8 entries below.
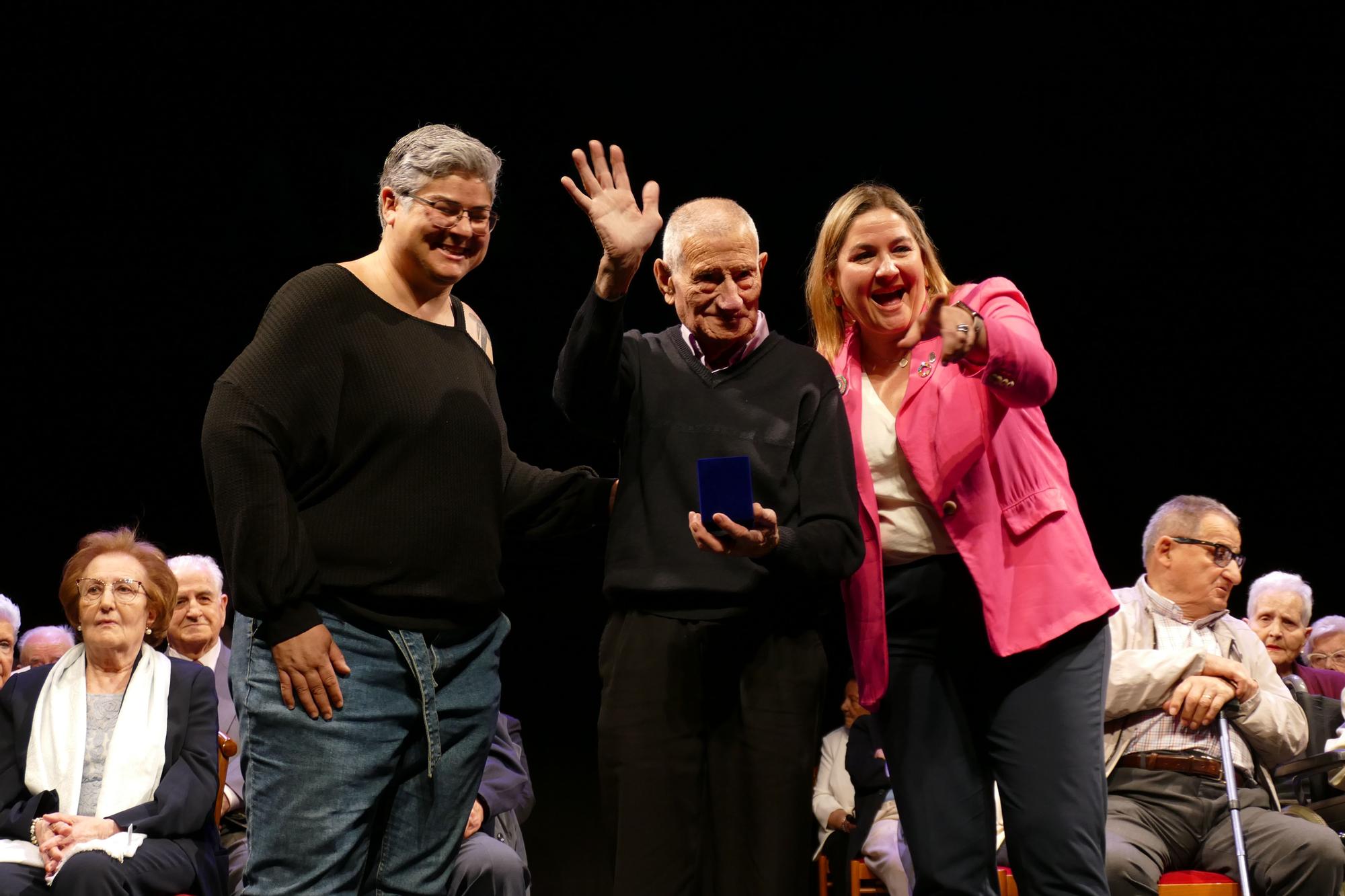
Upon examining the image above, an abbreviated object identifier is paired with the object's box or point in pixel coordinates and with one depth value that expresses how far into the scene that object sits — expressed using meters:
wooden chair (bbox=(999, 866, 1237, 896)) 2.71
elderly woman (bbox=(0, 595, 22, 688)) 3.86
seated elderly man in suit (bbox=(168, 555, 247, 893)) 3.49
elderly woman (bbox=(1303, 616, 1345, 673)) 4.63
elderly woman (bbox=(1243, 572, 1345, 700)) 4.18
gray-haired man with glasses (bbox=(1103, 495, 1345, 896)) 2.74
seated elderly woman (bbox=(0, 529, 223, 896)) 2.55
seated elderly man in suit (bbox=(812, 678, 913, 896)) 3.38
